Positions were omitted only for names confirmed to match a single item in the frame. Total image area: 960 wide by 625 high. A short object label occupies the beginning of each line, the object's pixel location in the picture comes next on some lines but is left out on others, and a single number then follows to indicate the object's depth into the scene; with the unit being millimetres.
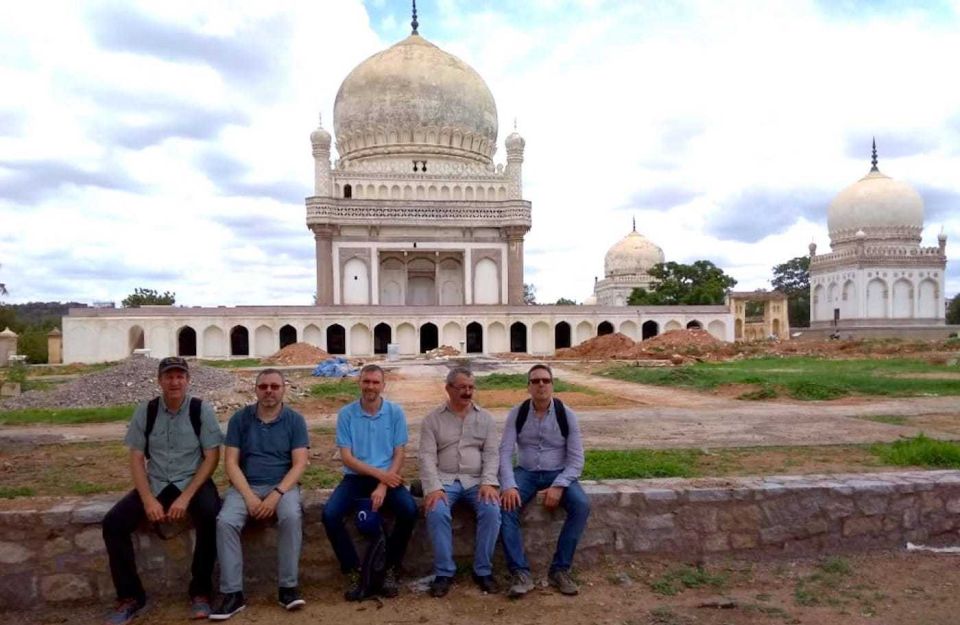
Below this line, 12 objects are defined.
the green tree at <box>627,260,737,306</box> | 43938
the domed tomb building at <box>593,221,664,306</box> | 58406
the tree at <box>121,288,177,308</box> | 52331
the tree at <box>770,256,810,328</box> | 64062
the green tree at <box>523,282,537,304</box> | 79625
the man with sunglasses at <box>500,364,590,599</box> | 4805
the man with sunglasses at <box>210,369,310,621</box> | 4492
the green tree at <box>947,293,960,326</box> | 62469
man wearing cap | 4488
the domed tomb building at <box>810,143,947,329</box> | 48094
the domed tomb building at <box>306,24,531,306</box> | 40000
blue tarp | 21953
